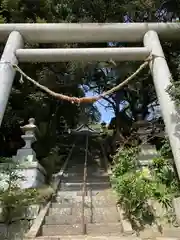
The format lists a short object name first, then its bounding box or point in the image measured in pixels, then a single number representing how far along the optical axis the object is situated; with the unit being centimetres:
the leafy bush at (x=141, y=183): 350
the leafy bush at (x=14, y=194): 356
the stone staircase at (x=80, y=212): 333
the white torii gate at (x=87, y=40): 424
